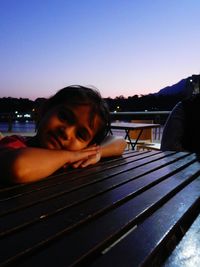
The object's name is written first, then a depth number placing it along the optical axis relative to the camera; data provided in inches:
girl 50.8
